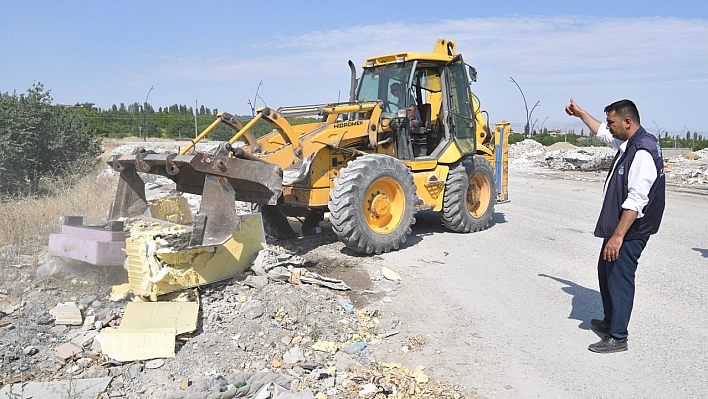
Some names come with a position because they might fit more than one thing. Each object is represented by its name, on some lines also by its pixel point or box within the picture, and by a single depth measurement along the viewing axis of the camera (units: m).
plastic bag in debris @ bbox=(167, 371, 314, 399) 3.59
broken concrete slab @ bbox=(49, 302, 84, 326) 4.81
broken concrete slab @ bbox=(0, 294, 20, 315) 4.99
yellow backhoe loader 6.12
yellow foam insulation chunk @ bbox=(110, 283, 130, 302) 5.29
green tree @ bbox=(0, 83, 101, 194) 12.00
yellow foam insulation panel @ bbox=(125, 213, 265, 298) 5.18
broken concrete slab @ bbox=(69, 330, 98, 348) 4.45
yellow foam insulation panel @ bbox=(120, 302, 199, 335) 4.45
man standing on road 4.14
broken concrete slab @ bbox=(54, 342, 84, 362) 4.21
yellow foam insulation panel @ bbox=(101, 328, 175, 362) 4.21
